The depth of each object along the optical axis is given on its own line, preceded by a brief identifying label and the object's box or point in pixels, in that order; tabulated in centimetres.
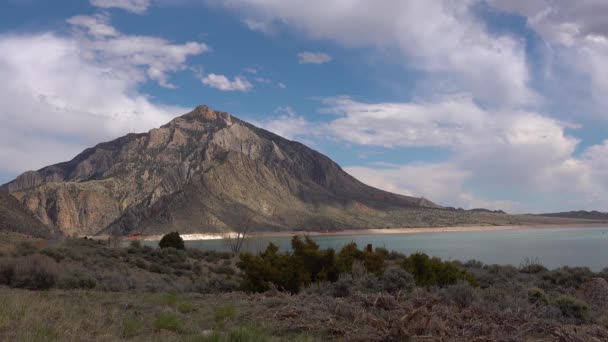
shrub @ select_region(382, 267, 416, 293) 1288
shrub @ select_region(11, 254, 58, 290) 1540
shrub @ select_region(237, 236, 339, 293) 1710
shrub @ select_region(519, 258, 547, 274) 2764
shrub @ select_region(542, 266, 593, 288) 2223
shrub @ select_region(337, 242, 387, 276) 1770
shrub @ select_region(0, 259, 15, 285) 1595
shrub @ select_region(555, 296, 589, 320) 1078
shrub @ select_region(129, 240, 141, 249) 3455
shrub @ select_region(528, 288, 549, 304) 1153
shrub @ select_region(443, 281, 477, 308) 1002
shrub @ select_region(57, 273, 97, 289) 1523
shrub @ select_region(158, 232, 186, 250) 4021
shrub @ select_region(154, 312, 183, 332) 762
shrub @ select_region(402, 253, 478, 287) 1703
